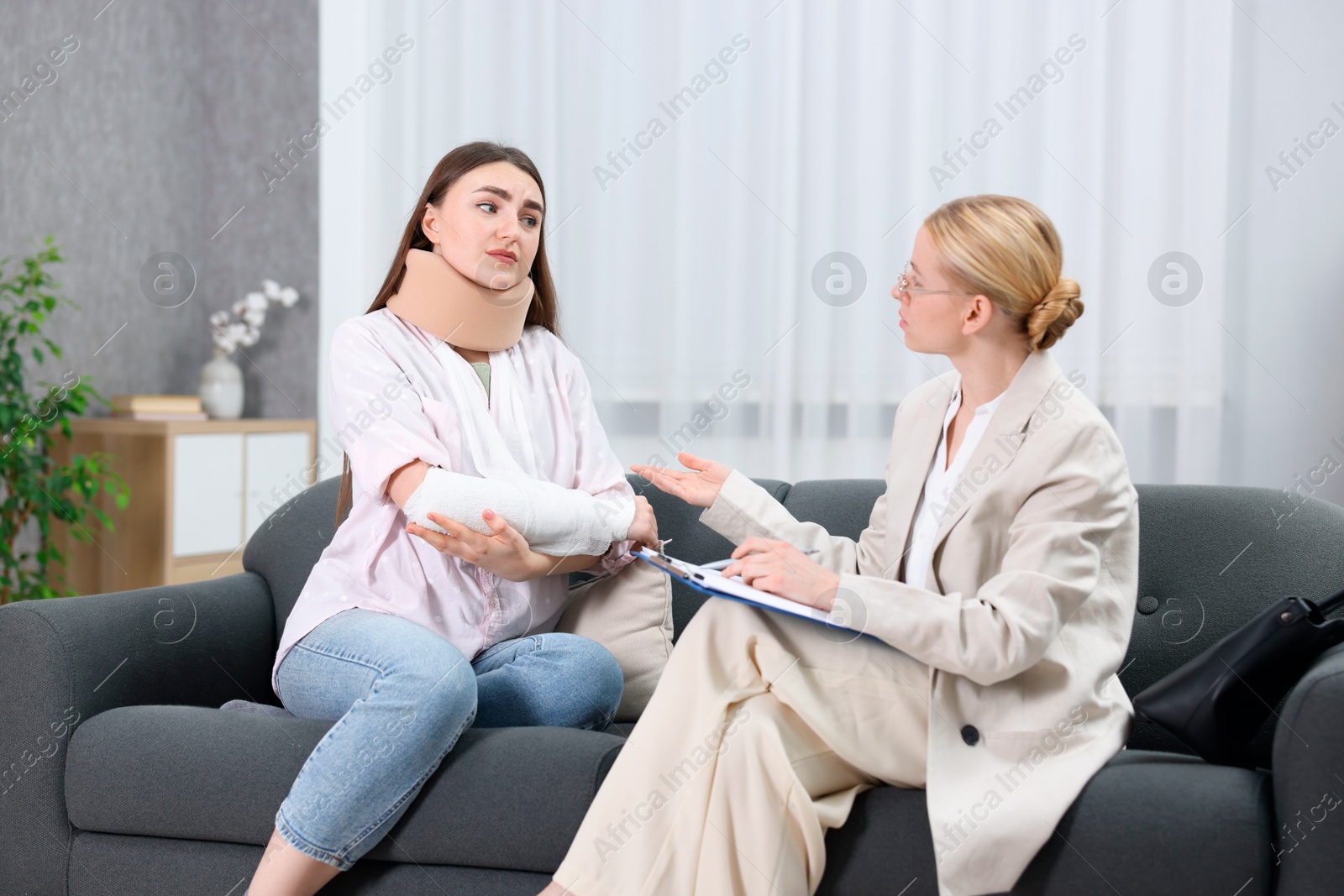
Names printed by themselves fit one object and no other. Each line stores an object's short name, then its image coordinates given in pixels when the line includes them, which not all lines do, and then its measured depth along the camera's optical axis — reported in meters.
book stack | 3.34
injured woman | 1.39
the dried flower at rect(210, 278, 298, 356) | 3.65
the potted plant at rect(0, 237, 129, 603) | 2.96
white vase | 3.56
